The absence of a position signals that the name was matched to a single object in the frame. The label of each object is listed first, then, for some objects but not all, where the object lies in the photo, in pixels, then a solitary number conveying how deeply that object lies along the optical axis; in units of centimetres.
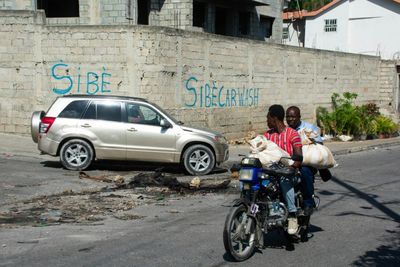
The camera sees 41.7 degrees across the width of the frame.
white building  4106
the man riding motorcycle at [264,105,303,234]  611
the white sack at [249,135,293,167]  605
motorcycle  569
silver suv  1210
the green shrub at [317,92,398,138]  2283
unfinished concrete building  2436
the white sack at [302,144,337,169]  646
